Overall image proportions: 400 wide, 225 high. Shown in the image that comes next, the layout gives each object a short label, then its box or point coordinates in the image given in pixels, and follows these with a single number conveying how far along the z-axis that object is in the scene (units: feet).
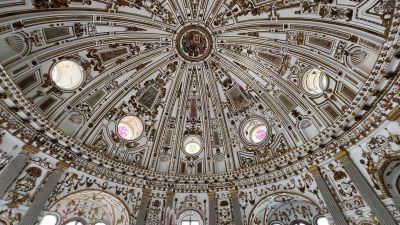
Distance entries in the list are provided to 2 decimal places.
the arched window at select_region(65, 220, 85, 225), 44.71
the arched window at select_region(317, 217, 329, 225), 43.40
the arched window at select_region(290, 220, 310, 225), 45.59
